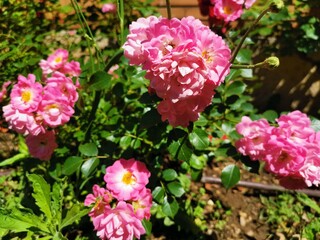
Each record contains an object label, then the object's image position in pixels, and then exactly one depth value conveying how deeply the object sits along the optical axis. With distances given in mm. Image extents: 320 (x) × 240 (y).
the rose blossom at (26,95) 307
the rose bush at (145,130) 228
